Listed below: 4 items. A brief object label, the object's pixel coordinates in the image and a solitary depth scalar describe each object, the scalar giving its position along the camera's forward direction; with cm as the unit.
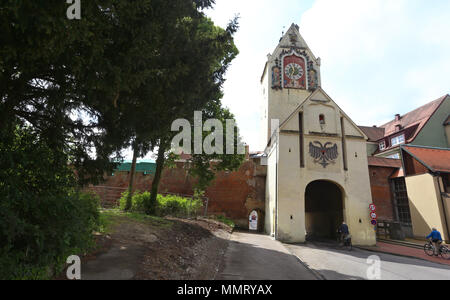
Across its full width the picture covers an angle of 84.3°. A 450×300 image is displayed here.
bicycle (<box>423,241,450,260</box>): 1331
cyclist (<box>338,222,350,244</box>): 1591
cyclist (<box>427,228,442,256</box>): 1347
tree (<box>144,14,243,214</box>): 642
